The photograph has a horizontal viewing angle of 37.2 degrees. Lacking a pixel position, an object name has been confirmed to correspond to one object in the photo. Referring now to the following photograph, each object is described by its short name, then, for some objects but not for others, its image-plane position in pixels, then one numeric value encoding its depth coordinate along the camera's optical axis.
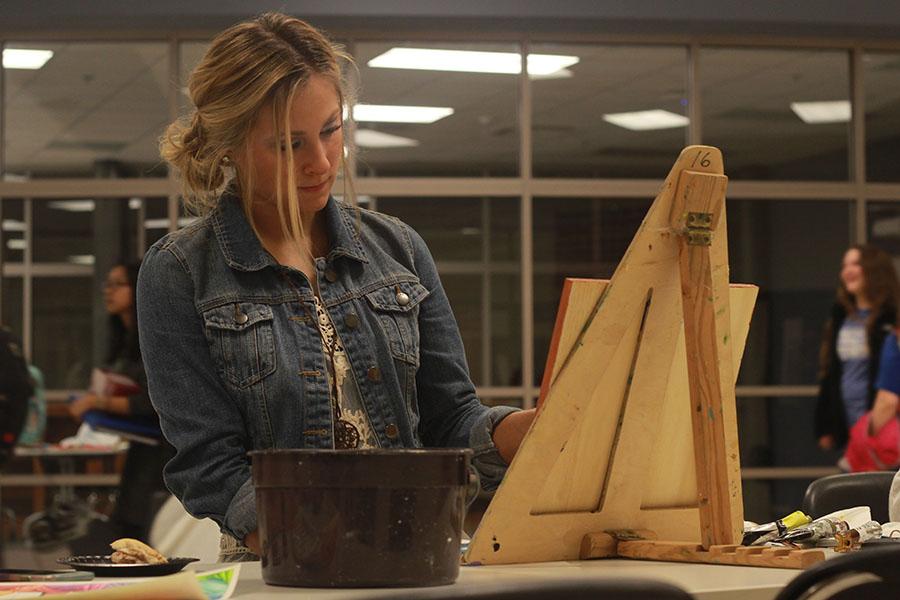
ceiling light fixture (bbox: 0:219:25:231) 7.72
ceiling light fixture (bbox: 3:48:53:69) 7.62
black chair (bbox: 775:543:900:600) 1.05
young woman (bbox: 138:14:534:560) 1.64
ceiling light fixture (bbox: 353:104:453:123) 7.72
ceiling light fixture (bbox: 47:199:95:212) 7.68
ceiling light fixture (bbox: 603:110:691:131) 7.86
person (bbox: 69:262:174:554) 4.98
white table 1.23
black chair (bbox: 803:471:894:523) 2.47
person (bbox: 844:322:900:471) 5.72
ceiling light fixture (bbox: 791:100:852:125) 8.01
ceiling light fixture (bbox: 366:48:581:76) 7.62
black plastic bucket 1.22
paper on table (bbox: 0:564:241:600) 0.96
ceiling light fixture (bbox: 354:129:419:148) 7.71
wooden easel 1.48
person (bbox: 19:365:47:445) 5.59
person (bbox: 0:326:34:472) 5.13
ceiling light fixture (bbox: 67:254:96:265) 7.76
